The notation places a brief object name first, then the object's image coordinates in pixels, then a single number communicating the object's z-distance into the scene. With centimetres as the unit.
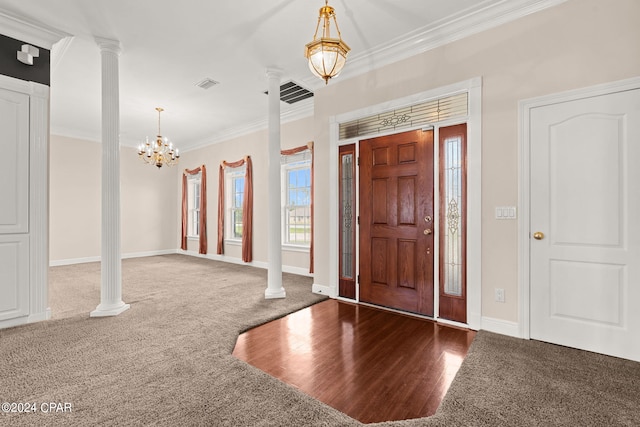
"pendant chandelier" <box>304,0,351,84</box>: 216
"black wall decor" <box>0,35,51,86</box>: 299
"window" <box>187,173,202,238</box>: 851
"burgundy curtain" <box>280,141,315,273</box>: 542
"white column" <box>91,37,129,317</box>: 338
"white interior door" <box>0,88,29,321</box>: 297
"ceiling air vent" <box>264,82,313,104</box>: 466
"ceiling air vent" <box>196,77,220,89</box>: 442
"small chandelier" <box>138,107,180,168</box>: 569
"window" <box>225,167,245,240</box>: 735
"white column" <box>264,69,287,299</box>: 411
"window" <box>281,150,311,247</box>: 596
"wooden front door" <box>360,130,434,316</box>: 334
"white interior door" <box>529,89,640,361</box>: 236
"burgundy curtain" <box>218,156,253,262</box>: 660
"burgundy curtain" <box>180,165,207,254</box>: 779
